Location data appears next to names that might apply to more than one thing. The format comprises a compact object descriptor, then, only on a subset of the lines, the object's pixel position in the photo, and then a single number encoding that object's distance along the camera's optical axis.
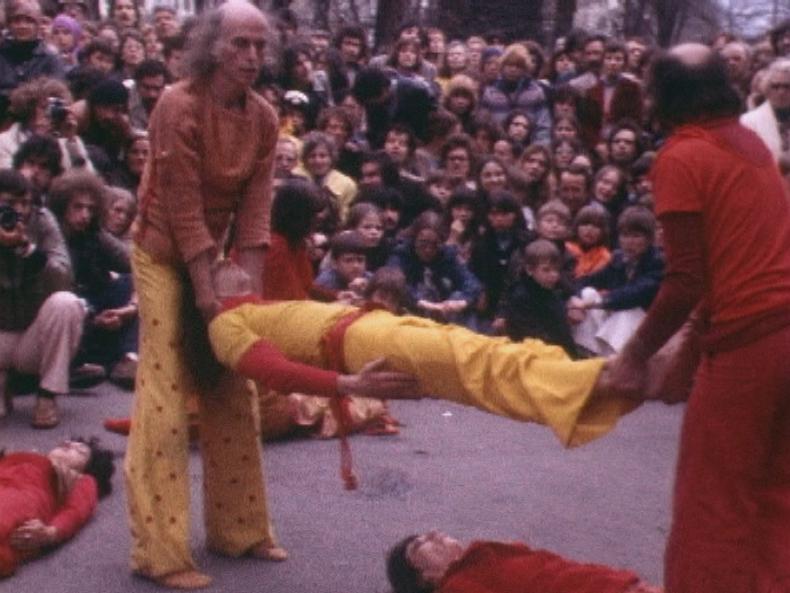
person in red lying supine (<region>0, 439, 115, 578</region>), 6.45
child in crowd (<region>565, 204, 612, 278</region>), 11.09
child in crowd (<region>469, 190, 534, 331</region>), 10.87
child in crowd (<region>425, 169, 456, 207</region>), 11.87
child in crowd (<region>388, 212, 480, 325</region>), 10.62
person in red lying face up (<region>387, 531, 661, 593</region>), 5.46
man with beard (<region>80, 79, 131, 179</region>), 11.17
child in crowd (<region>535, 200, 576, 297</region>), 11.02
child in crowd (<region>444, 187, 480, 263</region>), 11.10
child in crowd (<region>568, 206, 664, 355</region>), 10.30
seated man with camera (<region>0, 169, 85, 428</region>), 8.68
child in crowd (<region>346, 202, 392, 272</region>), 10.54
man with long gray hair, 5.97
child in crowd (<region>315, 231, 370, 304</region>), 9.84
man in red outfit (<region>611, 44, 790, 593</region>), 4.62
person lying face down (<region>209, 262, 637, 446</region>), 4.83
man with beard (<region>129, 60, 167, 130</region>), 11.77
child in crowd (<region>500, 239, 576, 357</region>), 10.11
